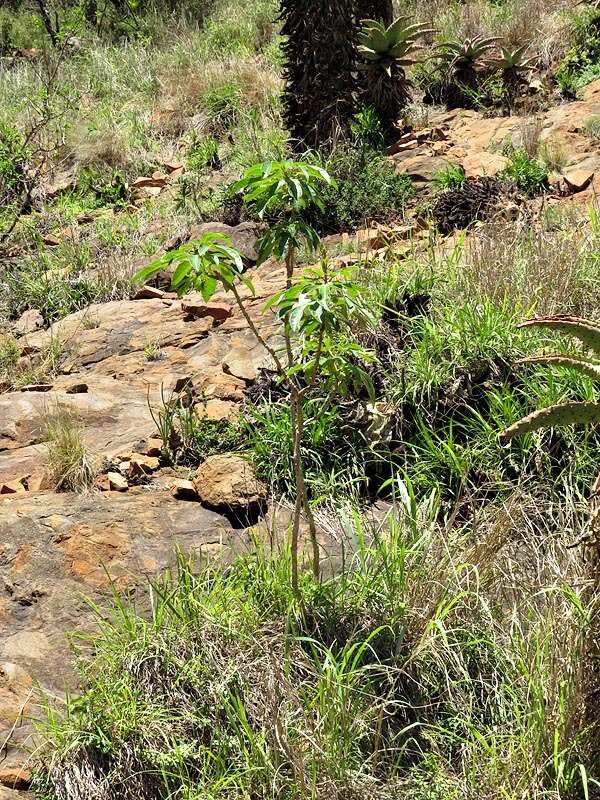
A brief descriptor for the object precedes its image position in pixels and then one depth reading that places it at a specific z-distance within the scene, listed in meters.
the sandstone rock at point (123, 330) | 5.82
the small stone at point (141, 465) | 4.21
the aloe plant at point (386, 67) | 8.60
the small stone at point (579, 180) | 6.44
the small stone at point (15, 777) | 2.76
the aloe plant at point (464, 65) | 9.15
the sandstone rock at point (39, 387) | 5.36
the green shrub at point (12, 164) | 9.19
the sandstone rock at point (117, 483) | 4.11
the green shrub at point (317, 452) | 4.02
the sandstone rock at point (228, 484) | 3.89
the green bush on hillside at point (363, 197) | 7.01
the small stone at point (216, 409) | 4.48
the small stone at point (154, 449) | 4.36
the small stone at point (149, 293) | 6.65
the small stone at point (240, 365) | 4.85
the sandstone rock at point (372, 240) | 6.16
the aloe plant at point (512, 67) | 8.73
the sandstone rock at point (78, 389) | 5.15
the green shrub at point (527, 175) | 6.64
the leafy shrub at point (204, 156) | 9.23
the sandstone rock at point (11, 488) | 4.12
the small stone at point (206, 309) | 5.85
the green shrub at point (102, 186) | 9.24
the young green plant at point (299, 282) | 2.70
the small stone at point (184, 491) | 4.02
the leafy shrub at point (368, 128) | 8.45
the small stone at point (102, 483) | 4.10
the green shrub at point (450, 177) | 6.94
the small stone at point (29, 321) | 6.76
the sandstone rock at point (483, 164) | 7.24
